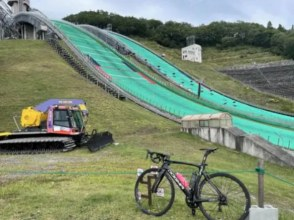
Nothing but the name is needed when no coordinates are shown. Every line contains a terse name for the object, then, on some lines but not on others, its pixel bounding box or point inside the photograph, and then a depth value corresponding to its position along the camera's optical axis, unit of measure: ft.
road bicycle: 13.91
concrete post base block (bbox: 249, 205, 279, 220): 13.52
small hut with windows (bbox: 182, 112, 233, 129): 40.03
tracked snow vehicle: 33.13
